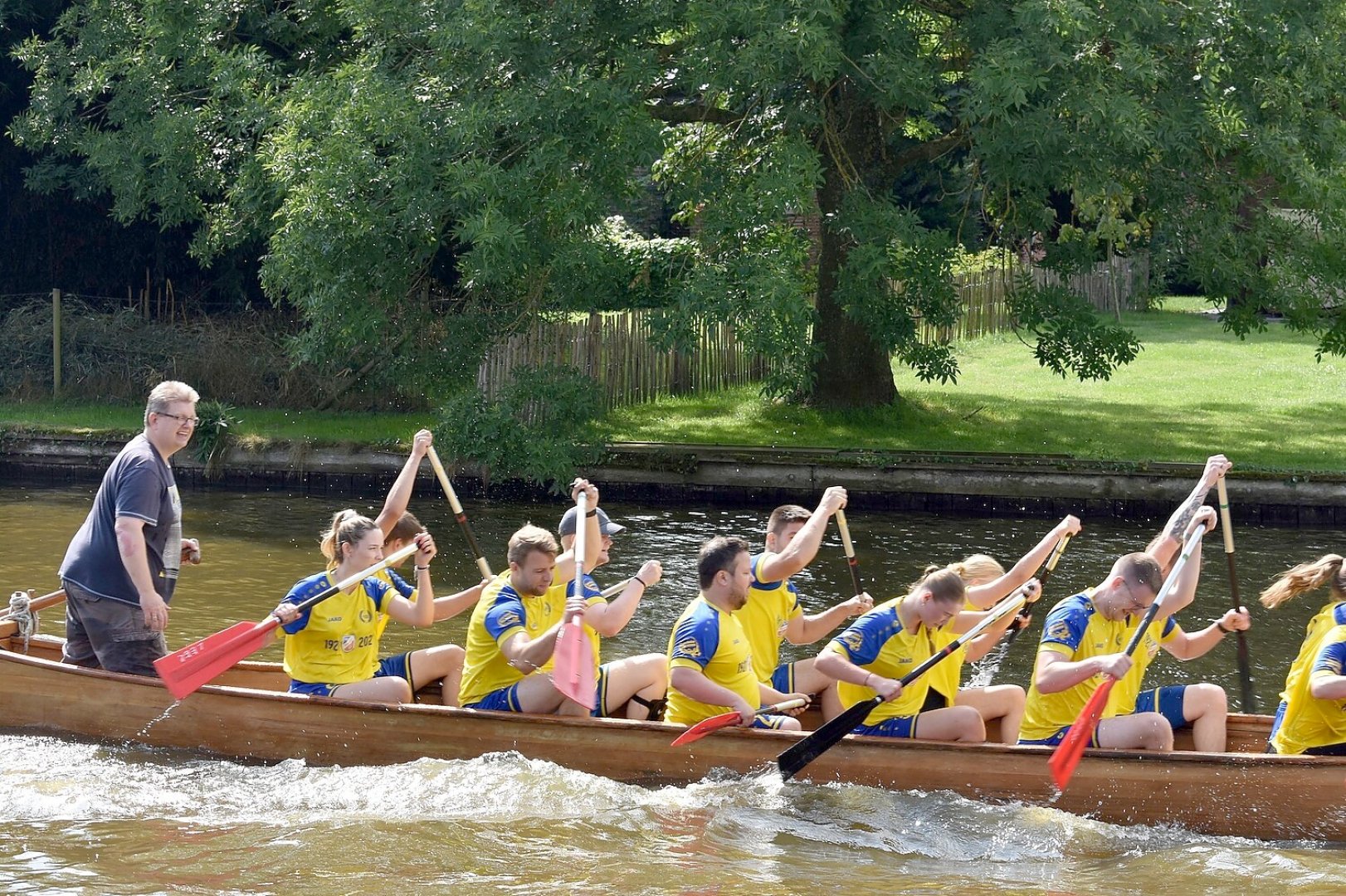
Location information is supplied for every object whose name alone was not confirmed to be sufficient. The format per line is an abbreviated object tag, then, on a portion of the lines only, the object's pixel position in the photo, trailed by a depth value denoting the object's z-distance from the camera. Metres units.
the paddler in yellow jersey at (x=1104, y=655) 14.25
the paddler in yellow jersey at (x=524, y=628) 14.70
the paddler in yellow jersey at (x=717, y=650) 14.40
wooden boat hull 14.57
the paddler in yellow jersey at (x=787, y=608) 15.59
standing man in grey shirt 15.27
